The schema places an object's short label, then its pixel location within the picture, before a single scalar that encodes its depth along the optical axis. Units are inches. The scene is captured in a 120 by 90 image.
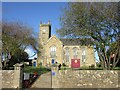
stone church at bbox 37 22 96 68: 1270.4
